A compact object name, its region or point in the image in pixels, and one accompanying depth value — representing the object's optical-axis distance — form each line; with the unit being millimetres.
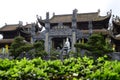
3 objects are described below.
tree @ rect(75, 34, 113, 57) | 30469
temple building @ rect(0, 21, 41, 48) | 52291
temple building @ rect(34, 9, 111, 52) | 42459
